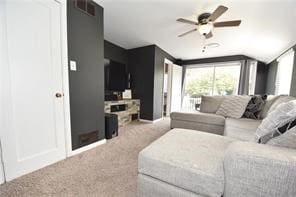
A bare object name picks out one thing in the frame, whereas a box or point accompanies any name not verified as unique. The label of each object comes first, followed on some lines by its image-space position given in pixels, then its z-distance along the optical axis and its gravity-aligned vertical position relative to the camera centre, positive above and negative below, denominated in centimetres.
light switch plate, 193 +27
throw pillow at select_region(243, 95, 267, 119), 252 -31
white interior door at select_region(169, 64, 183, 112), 501 +4
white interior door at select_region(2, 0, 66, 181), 142 -4
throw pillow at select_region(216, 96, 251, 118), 265 -33
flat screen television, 348 +27
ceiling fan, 229 +108
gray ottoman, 87 -53
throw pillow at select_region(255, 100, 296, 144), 97 -22
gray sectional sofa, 74 -50
